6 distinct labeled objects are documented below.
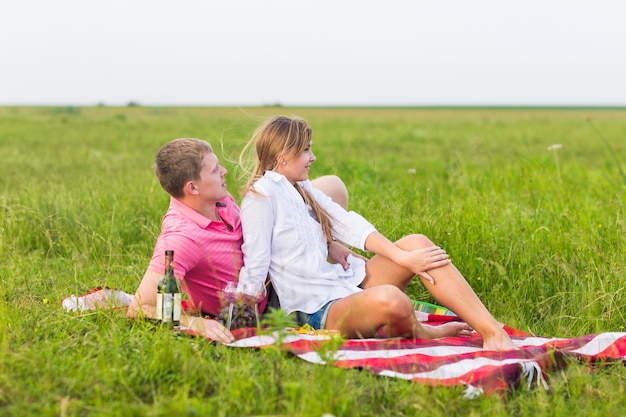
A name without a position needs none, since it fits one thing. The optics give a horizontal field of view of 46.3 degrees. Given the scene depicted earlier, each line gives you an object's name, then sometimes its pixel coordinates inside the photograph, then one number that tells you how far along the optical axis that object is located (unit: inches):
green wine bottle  147.7
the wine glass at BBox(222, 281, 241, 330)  159.5
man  157.4
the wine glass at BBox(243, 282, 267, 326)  159.8
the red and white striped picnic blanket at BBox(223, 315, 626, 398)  133.3
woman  155.3
